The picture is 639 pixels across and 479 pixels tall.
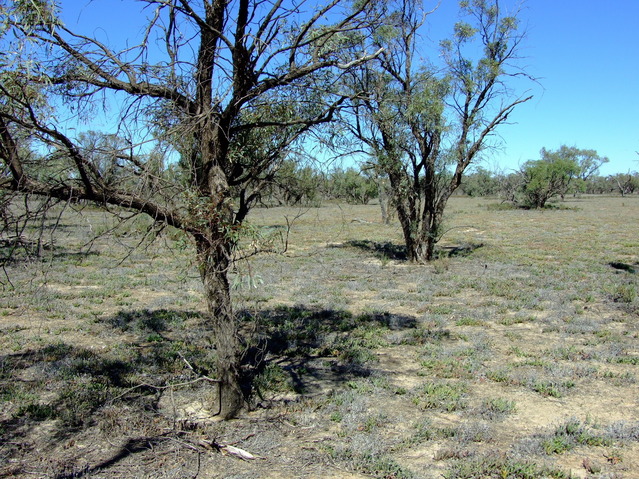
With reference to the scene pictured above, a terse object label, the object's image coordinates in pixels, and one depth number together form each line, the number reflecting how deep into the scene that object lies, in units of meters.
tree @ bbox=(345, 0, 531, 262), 15.76
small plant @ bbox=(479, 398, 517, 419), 6.28
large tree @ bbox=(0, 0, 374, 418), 4.83
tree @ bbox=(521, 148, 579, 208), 48.94
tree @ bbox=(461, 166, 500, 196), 74.69
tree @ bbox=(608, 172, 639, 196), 98.06
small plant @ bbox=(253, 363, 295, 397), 7.18
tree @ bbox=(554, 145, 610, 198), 89.00
